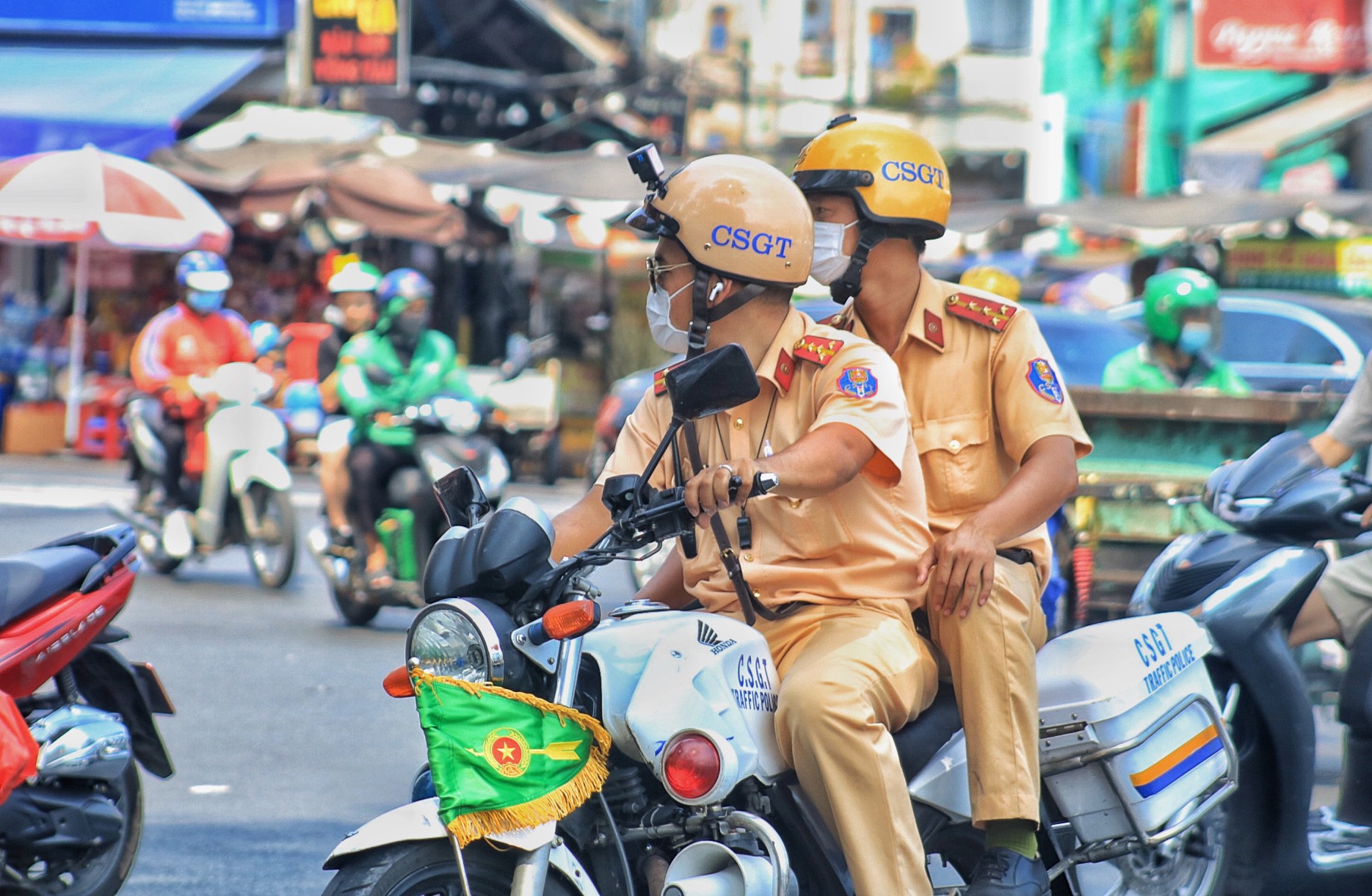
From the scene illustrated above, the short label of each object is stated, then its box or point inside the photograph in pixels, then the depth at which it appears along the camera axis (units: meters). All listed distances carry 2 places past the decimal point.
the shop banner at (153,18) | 43.16
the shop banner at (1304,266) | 37.69
